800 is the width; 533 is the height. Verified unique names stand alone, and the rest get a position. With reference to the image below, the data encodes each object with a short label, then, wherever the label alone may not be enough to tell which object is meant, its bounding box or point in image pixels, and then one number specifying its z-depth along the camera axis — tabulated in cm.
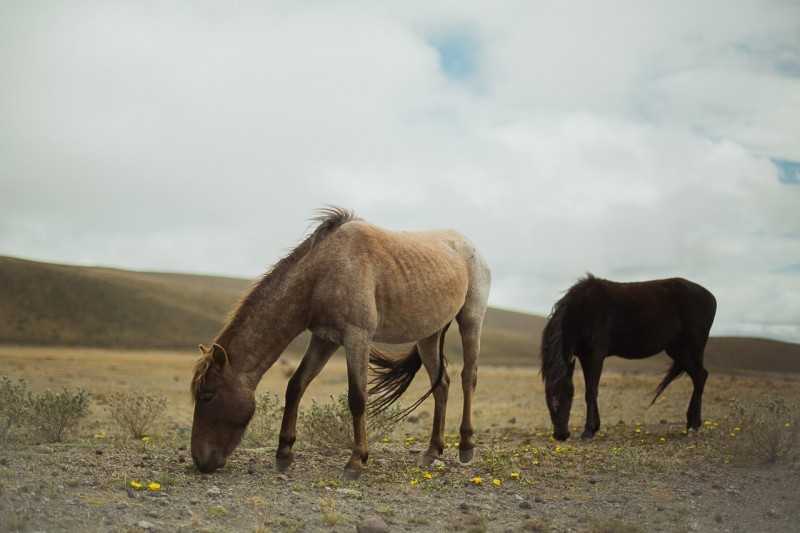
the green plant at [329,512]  547
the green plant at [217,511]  551
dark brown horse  1211
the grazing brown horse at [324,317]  690
